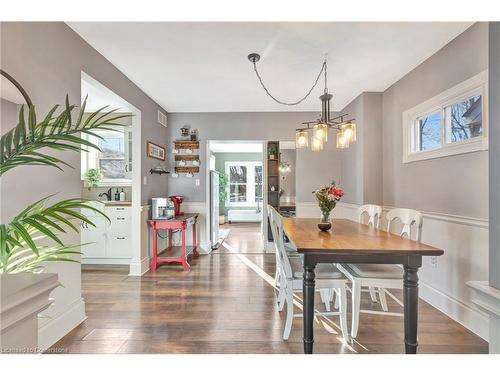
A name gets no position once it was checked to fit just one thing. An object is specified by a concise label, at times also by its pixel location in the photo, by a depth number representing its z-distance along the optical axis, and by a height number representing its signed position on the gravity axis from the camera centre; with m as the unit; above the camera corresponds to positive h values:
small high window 2.03 +0.61
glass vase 2.21 -0.32
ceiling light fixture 2.27 +0.52
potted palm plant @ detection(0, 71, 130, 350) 0.83 +0.07
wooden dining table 1.55 -0.46
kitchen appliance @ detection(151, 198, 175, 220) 3.65 -0.34
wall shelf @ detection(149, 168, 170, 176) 3.76 +0.23
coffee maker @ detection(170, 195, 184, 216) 4.09 -0.26
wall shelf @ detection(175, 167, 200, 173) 4.41 +0.30
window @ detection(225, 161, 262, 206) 8.83 +0.12
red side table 3.55 -0.63
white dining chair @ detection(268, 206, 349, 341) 1.85 -0.70
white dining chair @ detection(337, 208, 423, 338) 1.89 -0.68
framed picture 3.70 +0.55
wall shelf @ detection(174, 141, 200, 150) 4.37 +0.73
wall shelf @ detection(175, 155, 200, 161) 4.40 +0.51
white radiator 8.26 -0.97
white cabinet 3.75 -0.76
